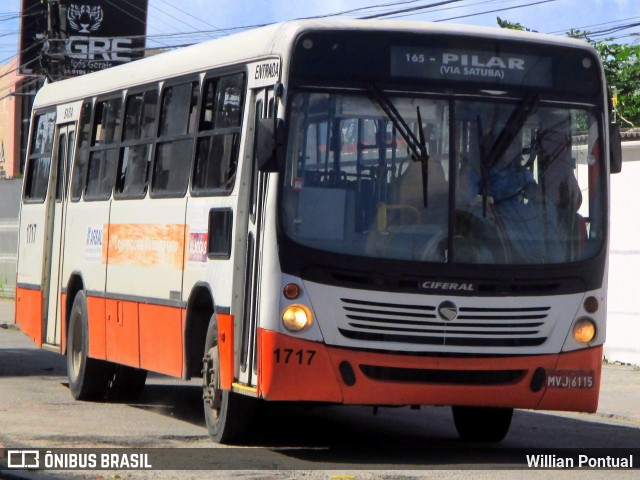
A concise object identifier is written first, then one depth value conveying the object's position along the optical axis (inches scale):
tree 1413.6
